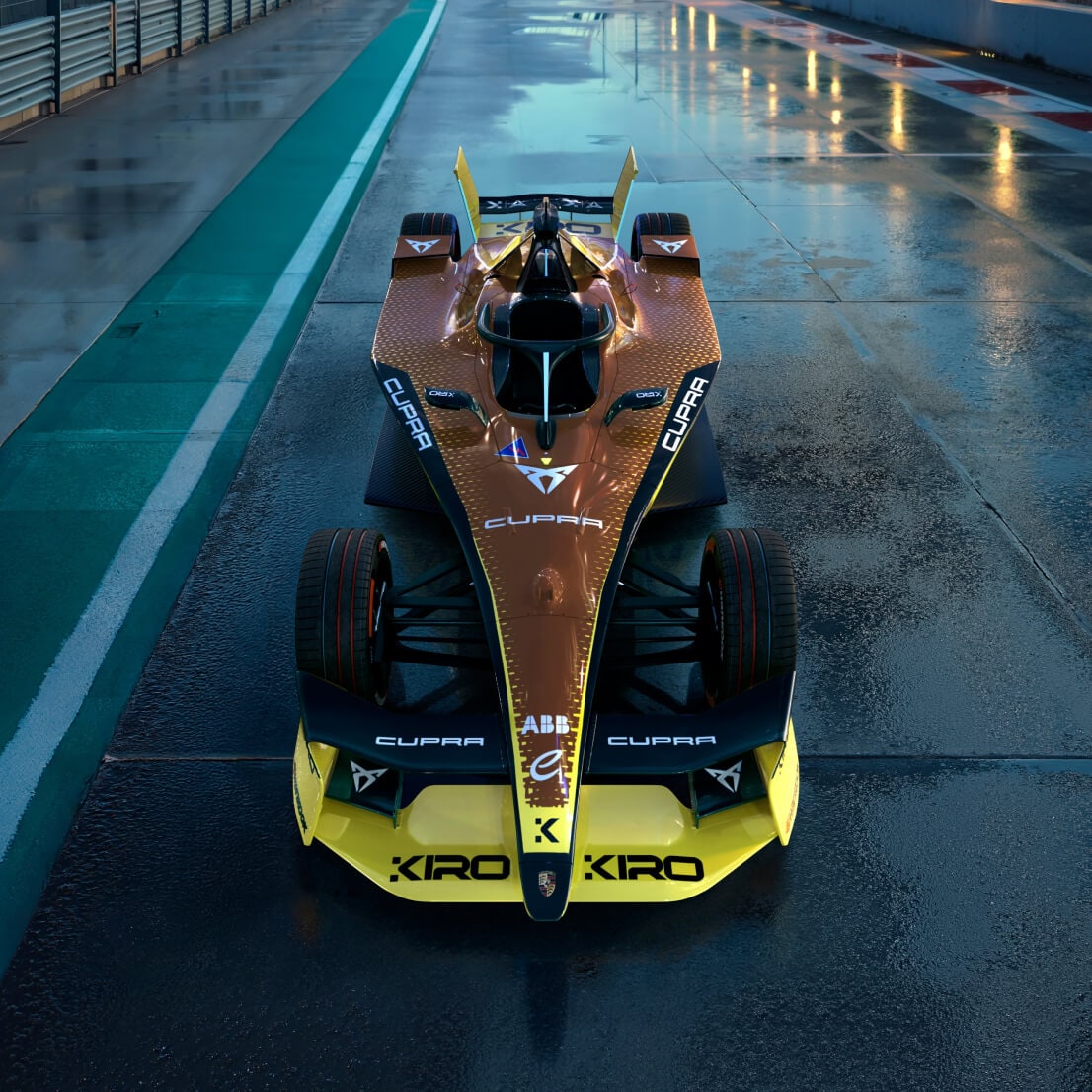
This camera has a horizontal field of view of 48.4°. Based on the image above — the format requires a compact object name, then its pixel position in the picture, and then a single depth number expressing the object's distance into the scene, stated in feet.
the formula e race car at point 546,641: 11.36
